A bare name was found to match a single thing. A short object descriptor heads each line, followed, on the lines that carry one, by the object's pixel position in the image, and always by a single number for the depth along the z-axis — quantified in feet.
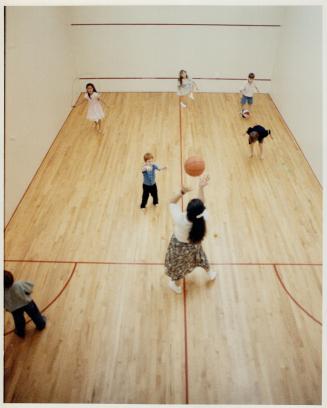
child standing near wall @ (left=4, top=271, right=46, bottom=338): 10.40
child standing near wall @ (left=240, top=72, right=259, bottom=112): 25.21
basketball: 14.70
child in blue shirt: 15.55
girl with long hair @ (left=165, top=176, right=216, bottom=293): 10.40
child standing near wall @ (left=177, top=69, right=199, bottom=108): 26.20
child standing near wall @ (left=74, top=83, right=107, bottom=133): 23.02
